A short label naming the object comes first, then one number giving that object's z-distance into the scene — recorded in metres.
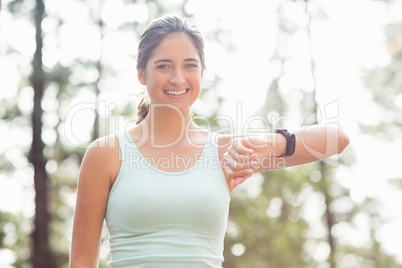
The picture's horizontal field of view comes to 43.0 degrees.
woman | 1.80
